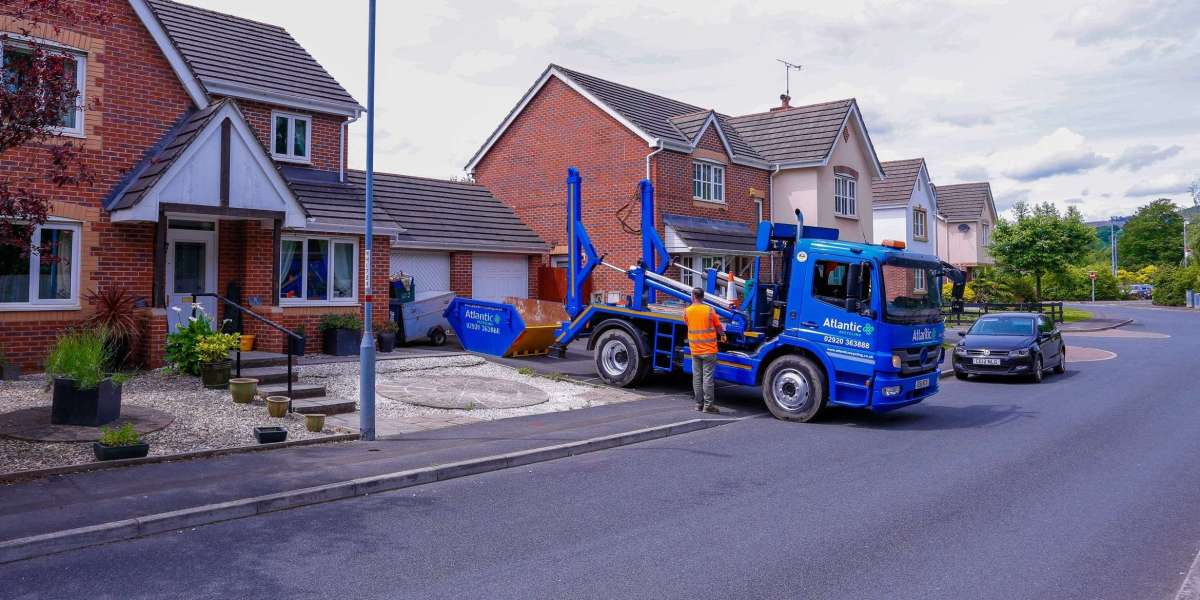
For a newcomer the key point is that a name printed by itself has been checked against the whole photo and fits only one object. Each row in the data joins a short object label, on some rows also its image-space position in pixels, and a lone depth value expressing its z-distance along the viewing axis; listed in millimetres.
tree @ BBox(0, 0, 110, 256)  7453
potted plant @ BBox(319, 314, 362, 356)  16625
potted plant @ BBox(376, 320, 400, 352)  17688
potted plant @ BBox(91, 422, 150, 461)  8344
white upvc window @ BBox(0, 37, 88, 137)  13401
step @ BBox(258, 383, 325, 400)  12203
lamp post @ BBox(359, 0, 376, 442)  10039
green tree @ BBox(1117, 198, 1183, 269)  99875
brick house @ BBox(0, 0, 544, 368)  13406
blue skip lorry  11953
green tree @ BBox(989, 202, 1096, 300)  39438
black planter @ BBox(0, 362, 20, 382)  12539
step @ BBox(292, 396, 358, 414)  11433
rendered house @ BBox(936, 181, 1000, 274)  56406
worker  12922
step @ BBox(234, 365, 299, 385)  12828
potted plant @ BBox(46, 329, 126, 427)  9469
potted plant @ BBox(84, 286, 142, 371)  13336
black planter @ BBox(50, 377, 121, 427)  9469
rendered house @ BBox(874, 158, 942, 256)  42469
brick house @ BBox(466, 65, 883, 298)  25391
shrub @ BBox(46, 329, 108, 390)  9484
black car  17641
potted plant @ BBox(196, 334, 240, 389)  12148
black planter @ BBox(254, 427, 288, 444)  9500
